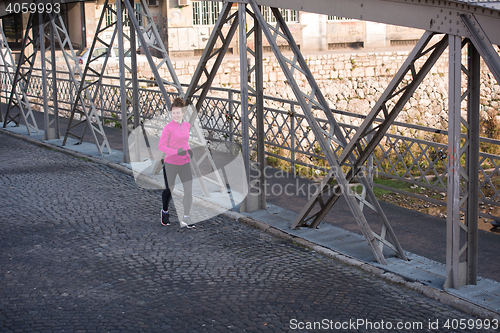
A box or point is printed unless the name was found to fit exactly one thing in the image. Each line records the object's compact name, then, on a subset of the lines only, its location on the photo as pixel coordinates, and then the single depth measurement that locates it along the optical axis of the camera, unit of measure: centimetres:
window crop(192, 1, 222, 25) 3388
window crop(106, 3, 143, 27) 3751
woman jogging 774
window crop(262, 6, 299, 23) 3445
